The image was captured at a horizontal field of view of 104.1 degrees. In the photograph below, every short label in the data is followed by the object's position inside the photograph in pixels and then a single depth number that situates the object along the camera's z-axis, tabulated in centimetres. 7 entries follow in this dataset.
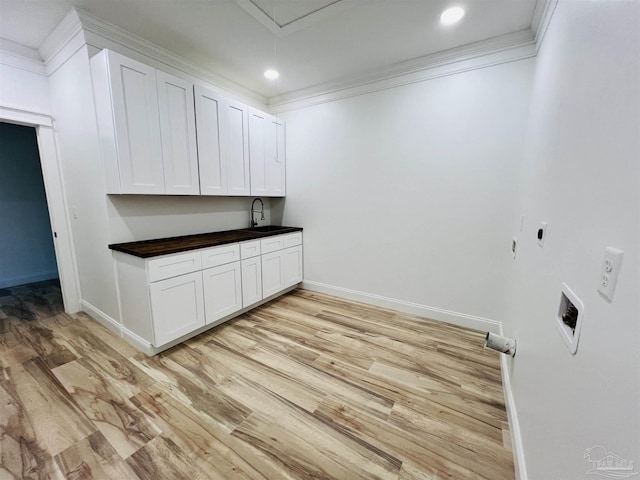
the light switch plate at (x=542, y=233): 125
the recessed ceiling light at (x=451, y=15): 191
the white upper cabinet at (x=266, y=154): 314
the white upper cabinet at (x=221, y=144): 258
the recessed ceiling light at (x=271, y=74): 287
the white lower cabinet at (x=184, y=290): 205
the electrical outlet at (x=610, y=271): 58
